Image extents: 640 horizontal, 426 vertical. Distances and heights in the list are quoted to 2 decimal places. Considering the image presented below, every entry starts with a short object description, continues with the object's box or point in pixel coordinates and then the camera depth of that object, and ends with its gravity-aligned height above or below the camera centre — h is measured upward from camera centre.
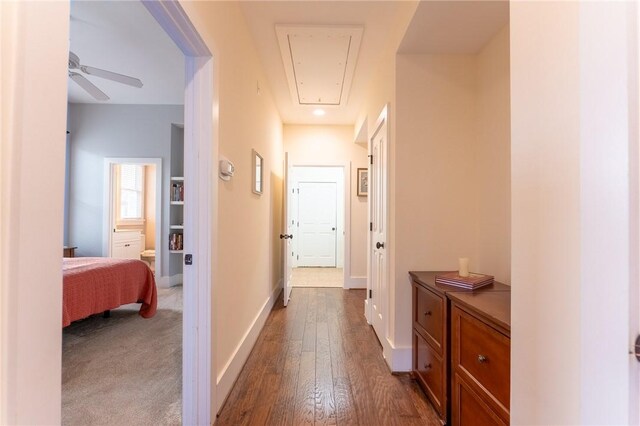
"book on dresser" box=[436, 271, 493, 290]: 1.47 -0.35
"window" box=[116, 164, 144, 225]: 5.18 +0.36
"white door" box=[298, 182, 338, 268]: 6.67 -0.15
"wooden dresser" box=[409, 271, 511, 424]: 1.31 -0.65
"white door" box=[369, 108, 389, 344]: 2.27 -0.10
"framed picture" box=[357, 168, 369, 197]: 4.29 +0.47
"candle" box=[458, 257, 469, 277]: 1.61 -0.29
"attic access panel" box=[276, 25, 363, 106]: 2.17 +1.40
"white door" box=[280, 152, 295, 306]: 3.41 -0.19
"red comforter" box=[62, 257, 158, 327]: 2.31 -0.67
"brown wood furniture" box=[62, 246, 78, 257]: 3.92 -0.52
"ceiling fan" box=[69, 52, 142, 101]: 2.41 +1.30
